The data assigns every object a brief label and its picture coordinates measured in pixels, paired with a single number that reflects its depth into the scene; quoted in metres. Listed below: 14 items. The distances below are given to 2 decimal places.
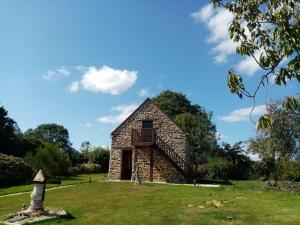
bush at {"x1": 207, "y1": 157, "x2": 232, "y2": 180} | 25.03
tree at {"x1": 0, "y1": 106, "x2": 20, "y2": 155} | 30.05
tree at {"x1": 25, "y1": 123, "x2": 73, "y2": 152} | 55.25
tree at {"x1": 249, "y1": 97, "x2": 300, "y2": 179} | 23.22
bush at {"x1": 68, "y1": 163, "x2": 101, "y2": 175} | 28.84
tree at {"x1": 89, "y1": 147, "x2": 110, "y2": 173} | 32.97
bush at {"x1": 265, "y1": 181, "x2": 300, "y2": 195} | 14.15
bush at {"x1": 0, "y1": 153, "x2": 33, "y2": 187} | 18.61
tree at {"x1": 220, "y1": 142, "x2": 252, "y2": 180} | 25.95
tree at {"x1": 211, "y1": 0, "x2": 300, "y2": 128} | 3.67
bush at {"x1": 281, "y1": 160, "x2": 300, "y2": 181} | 17.66
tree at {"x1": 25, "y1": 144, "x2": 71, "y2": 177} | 20.31
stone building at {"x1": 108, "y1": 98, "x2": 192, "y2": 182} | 19.28
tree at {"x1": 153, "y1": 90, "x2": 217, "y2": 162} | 29.37
